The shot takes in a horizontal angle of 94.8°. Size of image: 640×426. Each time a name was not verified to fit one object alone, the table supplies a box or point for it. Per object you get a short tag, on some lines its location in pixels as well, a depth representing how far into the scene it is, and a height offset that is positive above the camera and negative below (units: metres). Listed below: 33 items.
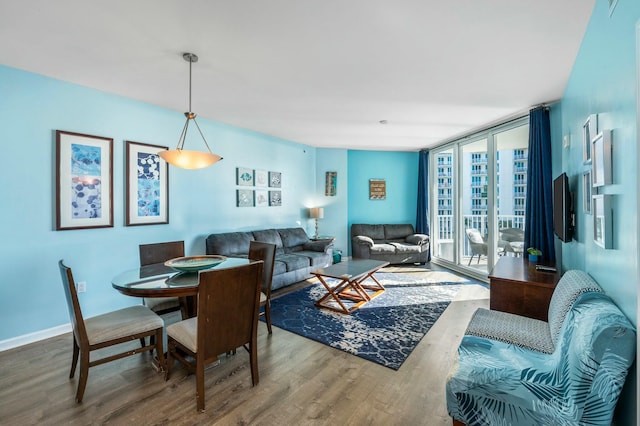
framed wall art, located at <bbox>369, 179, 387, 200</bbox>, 6.97 +0.61
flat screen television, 2.52 +0.04
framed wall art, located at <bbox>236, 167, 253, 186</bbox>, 4.94 +0.65
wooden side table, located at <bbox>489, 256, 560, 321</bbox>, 2.71 -0.74
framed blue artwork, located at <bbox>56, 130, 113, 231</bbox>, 3.02 +0.37
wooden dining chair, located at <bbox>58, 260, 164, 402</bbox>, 1.91 -0.80
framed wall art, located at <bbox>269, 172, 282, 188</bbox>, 5.57 +0.67
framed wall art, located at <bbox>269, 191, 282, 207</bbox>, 5.58 +0.31
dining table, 1.98 -0.49
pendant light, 2.55 +0.51
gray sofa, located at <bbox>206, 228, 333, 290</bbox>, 4.31 -0.60
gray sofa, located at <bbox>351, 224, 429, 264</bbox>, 6.05 -0.64
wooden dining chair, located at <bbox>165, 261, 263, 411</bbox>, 1.84 -0.73
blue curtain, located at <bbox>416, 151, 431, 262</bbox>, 6.62 +0.49
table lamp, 6.27 +0.04
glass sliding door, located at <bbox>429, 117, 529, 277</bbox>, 4.69 +0.29
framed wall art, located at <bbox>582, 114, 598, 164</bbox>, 1.85 +0.54
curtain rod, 3.83 +1.42
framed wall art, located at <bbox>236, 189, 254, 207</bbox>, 4.96 +0.29
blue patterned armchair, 1.21 -0.85
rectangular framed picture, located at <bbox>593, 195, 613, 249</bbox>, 1.54 -0.04
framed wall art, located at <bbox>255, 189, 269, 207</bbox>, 5.29 +0.31
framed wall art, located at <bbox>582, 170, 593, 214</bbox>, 2.02 +0.16
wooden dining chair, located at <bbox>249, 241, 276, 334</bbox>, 2.93 -0.57
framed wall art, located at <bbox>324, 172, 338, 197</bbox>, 6.71 +0.69
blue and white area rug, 2.69 -1.19
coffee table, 3.62 -1.02
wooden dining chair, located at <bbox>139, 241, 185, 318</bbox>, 2.65 -0.44
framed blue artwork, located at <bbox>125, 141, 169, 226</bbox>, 3.55 +0.37
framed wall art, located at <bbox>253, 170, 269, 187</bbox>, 5.24 +0.67
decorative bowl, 2.37 -0.42
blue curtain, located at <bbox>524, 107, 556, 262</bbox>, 3.80 +0.36
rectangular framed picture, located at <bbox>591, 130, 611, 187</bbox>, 1.51 +0.30
